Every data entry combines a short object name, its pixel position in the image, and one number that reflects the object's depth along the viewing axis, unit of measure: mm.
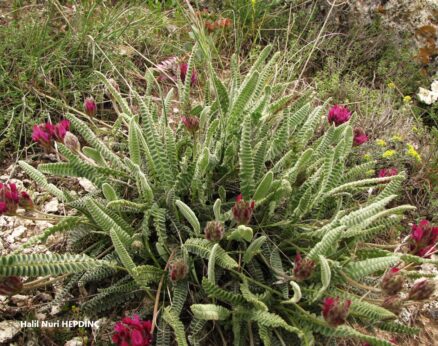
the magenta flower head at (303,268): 268
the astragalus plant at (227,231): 284
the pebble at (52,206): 384
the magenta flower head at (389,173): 376
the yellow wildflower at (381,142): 450
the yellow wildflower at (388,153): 441
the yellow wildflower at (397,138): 466
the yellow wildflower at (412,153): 451
